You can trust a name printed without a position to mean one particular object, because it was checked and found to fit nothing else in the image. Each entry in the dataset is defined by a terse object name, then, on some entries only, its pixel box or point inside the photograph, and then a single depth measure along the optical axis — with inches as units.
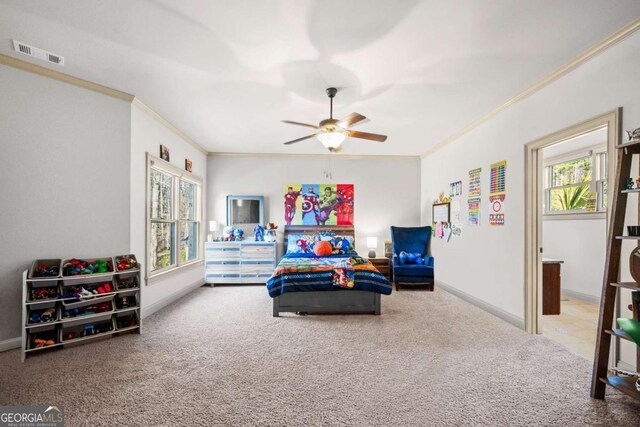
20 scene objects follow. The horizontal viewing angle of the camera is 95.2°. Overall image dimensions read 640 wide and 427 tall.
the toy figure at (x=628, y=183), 78.7
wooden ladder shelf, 78.7
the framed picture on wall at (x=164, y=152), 165.3
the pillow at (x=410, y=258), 215.8
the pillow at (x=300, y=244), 219.6
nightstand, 224.2
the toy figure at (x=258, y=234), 232.5
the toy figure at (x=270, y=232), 229.8
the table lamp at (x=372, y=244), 231.6
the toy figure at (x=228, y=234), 228.8
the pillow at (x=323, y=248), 204.4
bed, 146.2
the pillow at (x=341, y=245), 211.9
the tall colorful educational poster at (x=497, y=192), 143.6
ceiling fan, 116.1
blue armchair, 203.9
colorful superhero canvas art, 244.2
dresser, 218.8
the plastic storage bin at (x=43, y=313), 103.4
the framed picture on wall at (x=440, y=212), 203.8
